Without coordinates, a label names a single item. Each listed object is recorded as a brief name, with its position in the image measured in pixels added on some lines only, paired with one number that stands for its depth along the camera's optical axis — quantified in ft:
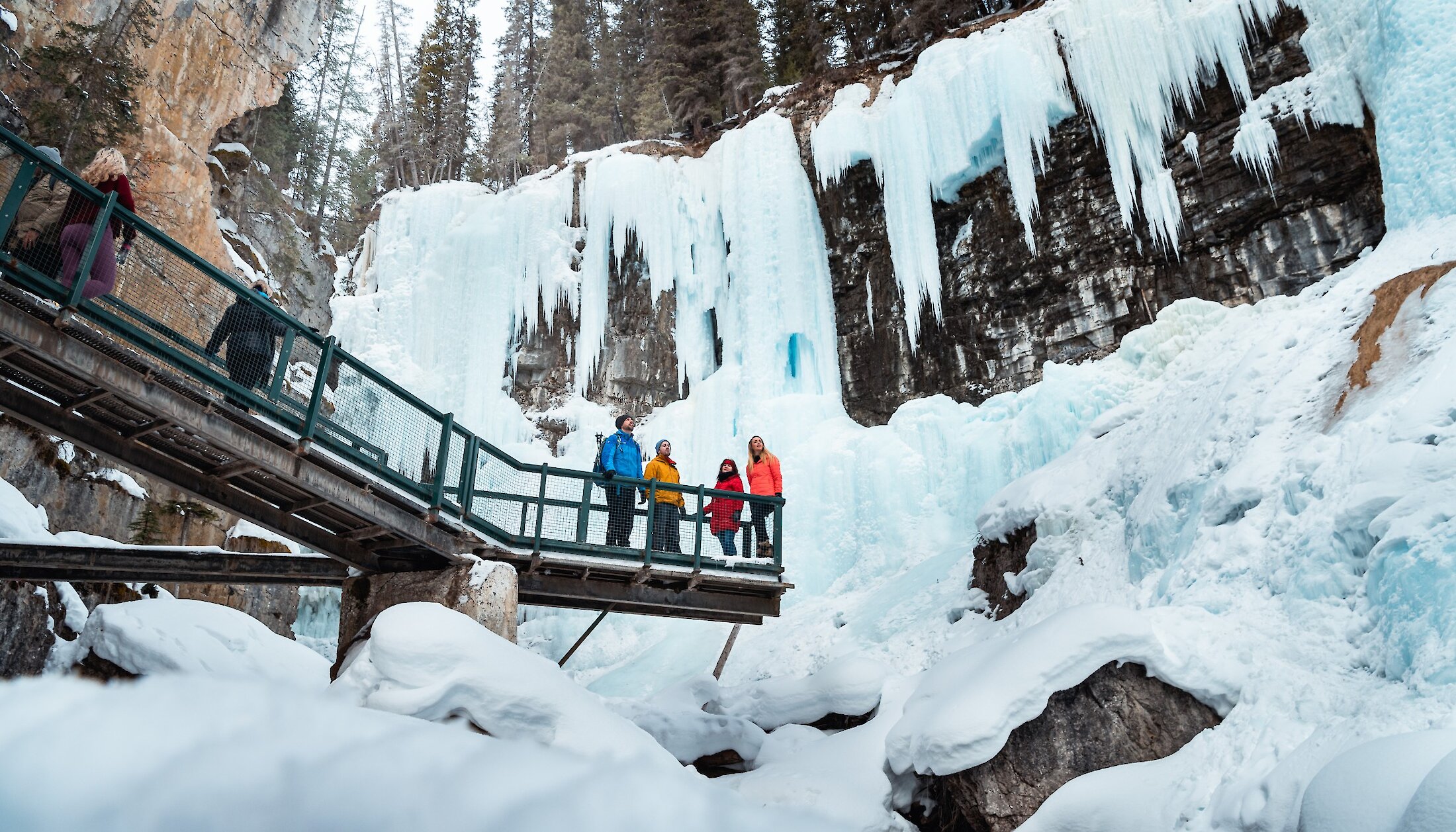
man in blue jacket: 27.91
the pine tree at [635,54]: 92.17
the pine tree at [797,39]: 79.00
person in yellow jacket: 28.22
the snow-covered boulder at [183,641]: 29.09
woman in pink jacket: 31.65
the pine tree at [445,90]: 109.50
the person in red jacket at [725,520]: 29.55
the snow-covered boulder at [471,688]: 16.48
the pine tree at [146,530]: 47.75
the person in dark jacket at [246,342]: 20.21
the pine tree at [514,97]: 101.71
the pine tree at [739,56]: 82.48
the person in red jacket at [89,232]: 17.08
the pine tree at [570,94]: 101.71
